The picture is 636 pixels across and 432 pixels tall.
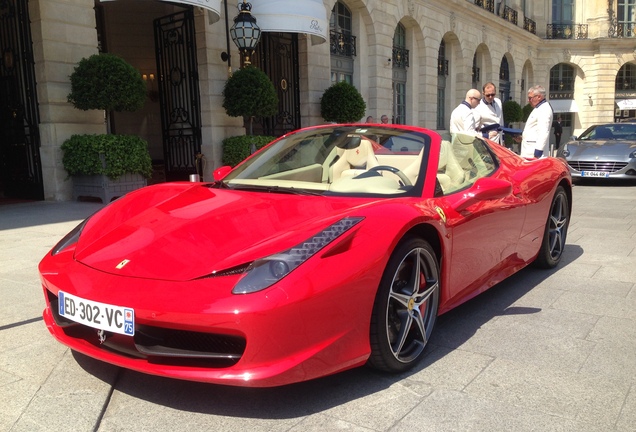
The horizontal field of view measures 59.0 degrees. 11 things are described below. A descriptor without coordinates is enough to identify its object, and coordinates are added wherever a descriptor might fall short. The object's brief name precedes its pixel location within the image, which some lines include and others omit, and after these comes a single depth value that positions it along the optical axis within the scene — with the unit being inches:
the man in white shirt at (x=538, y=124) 295.7
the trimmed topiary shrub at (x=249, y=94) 444.1
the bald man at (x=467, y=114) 305.1
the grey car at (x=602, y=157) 446.9
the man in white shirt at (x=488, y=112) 319.3
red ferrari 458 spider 83.0
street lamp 453.4
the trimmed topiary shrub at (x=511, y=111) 1059.3
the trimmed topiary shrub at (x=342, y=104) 574.6
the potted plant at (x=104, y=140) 347.6
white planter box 351.6
